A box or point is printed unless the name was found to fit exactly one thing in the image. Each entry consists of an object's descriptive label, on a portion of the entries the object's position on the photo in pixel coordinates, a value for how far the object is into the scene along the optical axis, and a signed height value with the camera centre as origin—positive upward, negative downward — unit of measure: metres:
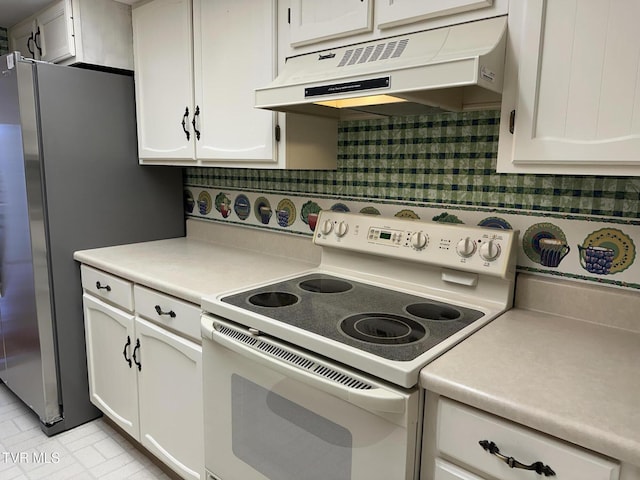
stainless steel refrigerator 1.96 -0.18
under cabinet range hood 1.07 +0.24
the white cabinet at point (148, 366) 1.62 -0.79
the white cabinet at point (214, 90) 1.65 +0.31
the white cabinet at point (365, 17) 1.18 +0.43
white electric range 1.04 -0.42
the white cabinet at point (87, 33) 2.04 +0.61
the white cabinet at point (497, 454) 0.83 -0.54
